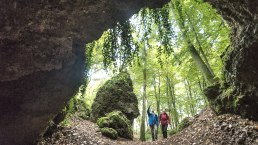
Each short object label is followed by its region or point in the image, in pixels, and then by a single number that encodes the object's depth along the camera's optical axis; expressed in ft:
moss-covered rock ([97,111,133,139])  22.70
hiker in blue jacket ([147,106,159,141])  23.61
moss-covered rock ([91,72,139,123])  27.78
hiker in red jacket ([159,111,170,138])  22.54
